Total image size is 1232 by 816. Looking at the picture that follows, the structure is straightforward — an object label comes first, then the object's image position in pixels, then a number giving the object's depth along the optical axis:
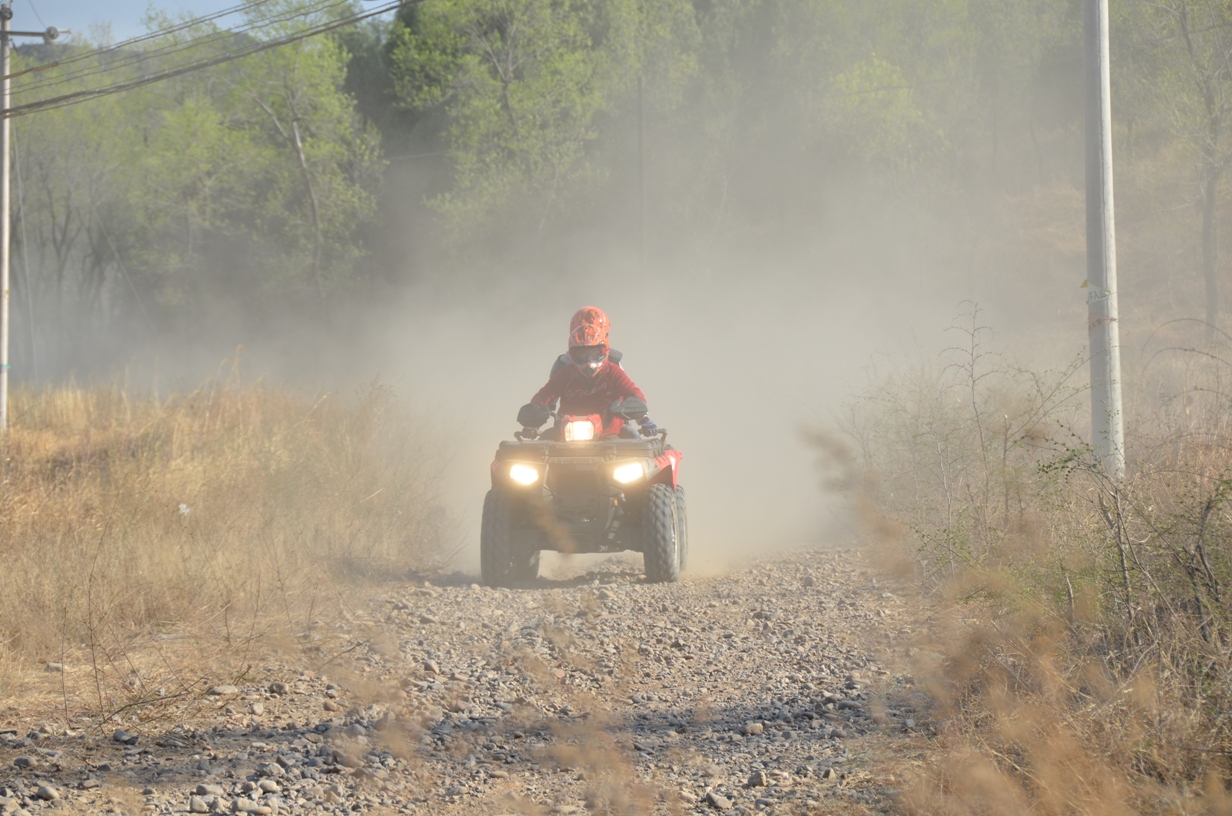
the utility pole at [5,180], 33.16
